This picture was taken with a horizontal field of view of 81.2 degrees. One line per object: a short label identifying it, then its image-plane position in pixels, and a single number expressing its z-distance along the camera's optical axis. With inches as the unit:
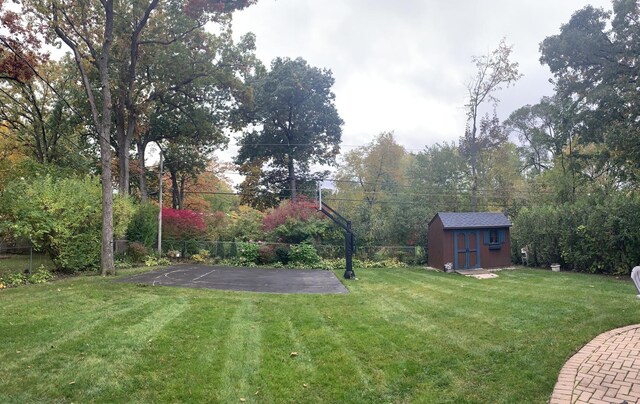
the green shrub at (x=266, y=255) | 700.0
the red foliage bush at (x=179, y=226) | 773.3
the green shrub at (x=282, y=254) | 705.6
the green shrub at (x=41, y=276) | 426.3
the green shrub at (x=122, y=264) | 595.0
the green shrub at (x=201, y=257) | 719.7
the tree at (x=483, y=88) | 919.0
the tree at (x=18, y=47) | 493.4
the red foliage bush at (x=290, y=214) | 775.7
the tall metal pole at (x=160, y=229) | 730.1
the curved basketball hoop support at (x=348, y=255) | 503.3
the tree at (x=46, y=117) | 853.2
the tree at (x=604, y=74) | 528.1
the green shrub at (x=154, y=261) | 643.8
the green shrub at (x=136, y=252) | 649.6
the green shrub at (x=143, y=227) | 703.1
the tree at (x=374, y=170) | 1282.0
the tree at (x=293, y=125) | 1155.9
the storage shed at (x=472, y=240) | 617.0
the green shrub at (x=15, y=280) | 411.2
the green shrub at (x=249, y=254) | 697.0
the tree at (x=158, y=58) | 655.8
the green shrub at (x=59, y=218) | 441.1
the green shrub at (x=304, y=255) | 690.2
